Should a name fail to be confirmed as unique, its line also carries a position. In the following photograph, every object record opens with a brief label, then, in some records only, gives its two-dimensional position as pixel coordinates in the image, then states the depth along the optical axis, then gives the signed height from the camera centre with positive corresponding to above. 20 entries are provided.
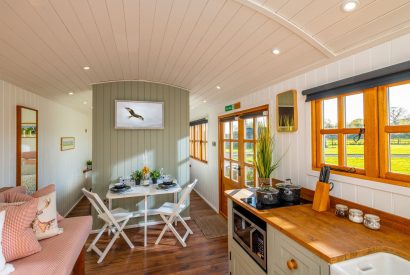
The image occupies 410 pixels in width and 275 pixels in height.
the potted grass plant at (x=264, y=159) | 2.21 -0.24
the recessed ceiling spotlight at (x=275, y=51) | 1.80 +0.77
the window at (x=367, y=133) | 1.40 +0.03
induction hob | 1.77 -0.61
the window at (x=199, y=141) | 5.40 -0.10
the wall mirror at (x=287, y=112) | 2.20 +0.29
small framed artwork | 4.41 -0.09
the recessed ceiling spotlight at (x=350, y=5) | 1.14 +0.76
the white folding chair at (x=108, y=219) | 2.65 -1.13
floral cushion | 1.75 -0.69
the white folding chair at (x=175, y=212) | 2.96 -1.10
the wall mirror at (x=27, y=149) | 2.81 -0.13
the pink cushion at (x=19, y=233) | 1.46 -0.70
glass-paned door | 3.15 -0.21
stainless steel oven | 1.59 -0.84
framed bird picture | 3.53 +0.43
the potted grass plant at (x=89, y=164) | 6.05 -0.75
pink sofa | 1.40 -0.88
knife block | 1.68 -0.51
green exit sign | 3.44 +0.55
